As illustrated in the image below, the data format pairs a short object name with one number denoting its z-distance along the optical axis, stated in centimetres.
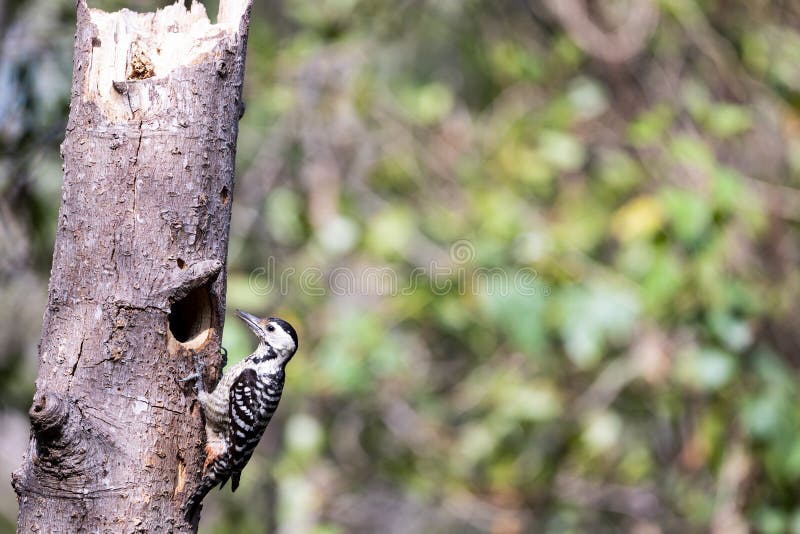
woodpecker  650
